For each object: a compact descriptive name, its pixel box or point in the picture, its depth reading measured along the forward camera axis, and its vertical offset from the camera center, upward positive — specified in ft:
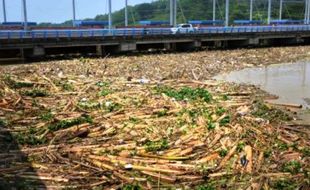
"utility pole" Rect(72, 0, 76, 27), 190.60 +4.05
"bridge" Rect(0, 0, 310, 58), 118.21 -5.63
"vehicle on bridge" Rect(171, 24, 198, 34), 166.22 -3.36
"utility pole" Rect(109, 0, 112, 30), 163.73 +2.80
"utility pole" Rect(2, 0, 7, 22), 194.07 +4.91
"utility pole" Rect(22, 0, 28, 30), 151.08 +4.38
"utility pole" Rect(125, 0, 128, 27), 198.33 +4.24
